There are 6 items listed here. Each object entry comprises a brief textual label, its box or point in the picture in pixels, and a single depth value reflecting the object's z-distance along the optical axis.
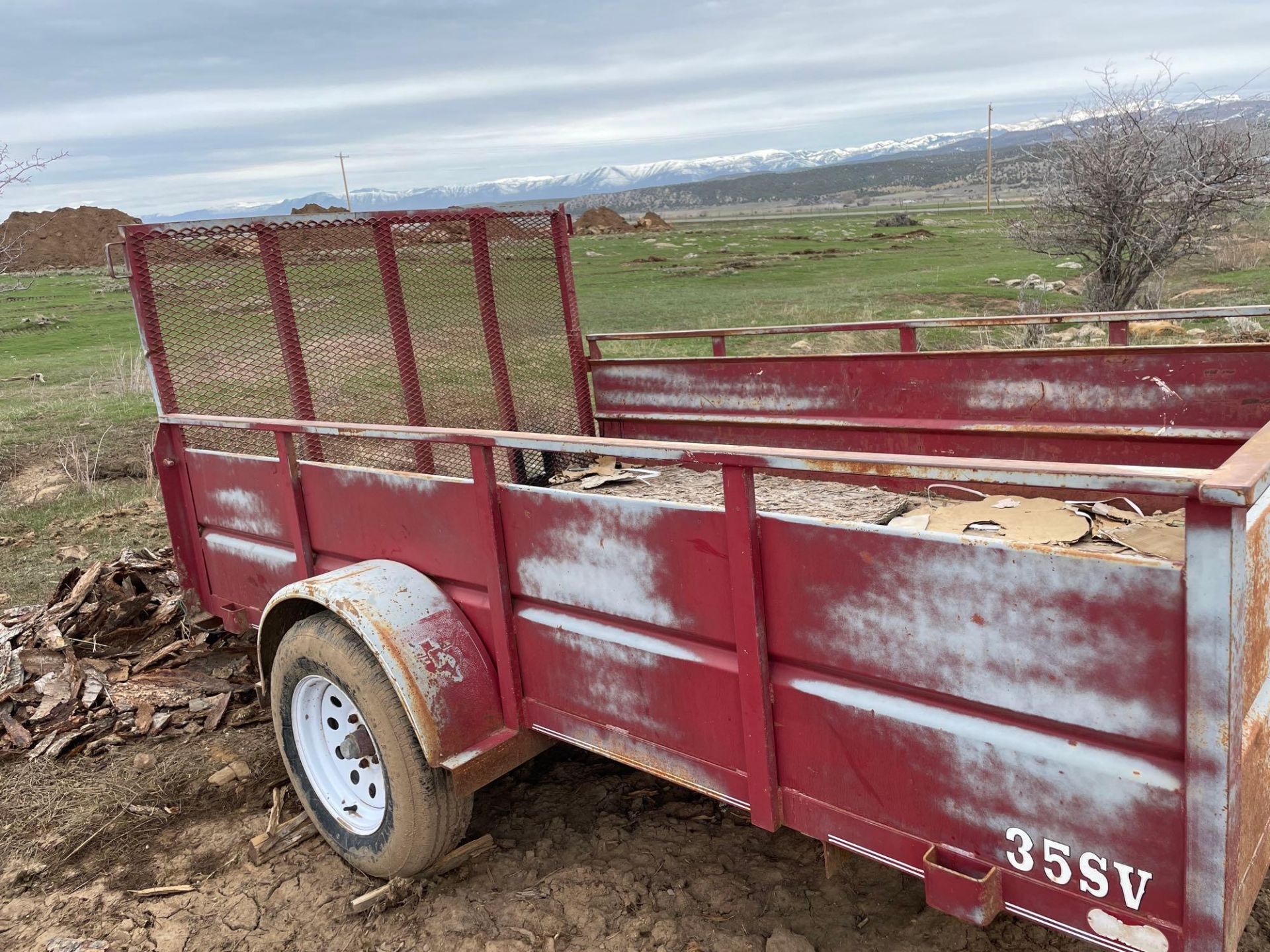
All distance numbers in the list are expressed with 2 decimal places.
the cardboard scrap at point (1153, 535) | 2.69
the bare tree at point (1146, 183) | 11.75
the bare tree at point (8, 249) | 9.77
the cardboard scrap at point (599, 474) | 4.70
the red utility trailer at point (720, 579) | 1.70
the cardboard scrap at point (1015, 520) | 3.10
